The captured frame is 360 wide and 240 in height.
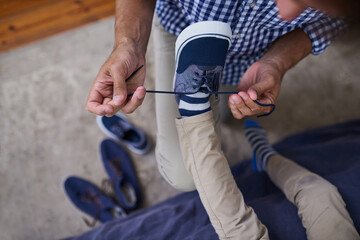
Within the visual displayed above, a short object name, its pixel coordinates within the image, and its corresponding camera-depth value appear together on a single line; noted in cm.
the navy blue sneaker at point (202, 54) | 52
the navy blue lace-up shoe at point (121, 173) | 100
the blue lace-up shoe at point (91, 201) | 99
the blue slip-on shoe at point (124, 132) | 102
